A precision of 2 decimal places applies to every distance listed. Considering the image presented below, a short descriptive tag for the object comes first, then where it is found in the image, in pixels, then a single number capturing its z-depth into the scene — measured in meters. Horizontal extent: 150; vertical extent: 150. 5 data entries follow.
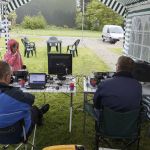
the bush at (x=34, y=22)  23.64
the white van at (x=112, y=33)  16.09
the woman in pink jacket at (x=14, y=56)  4.31
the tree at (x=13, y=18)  23.78
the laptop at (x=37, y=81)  3.27
